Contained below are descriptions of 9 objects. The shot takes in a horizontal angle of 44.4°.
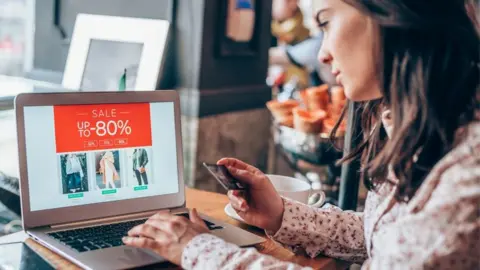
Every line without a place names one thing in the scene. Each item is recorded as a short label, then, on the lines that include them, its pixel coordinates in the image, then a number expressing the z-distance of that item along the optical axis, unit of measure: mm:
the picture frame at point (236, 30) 2096
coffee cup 1263
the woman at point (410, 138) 763
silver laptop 1029
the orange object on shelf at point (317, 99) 2086
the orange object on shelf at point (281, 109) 2031
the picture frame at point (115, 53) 1745
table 964
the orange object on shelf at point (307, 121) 1826
